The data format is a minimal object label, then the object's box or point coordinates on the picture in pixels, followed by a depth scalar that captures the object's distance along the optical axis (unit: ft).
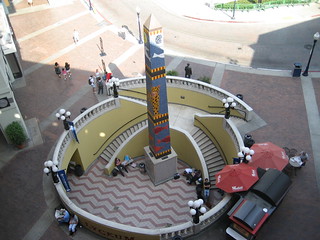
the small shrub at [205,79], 95.38
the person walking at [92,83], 95.30
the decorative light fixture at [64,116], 73.78
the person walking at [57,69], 101.54
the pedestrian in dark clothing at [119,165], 86.95
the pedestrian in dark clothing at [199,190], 74.43
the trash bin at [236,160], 68.89
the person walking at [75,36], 118.68
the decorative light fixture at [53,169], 64.18
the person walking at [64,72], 101.71
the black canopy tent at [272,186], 57.82
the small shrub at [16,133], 78.54
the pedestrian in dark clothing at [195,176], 82.84
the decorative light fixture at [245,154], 64.22
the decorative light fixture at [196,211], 55.42
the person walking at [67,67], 100.37
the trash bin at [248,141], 75.10
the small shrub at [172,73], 99.14
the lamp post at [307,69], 93.74
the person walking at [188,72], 98.23
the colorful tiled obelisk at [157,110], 60.75
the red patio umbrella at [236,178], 60.93
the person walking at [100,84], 93.66
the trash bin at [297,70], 97.91
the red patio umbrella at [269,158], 66.28
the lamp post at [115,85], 84.48
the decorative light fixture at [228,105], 76.00
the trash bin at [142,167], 87.88
